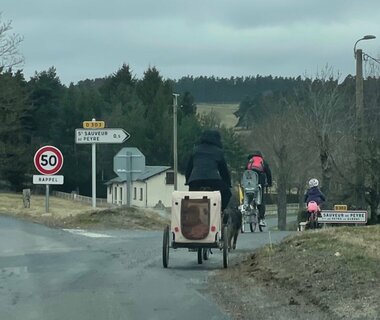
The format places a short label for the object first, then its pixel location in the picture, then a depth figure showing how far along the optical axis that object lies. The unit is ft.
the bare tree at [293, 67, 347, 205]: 145.69
